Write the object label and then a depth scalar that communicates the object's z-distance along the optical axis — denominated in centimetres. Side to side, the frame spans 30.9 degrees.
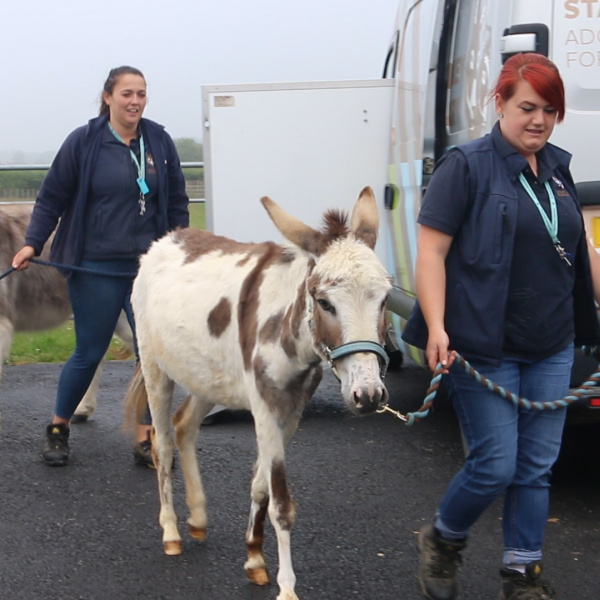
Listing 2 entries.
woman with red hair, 377
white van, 607
